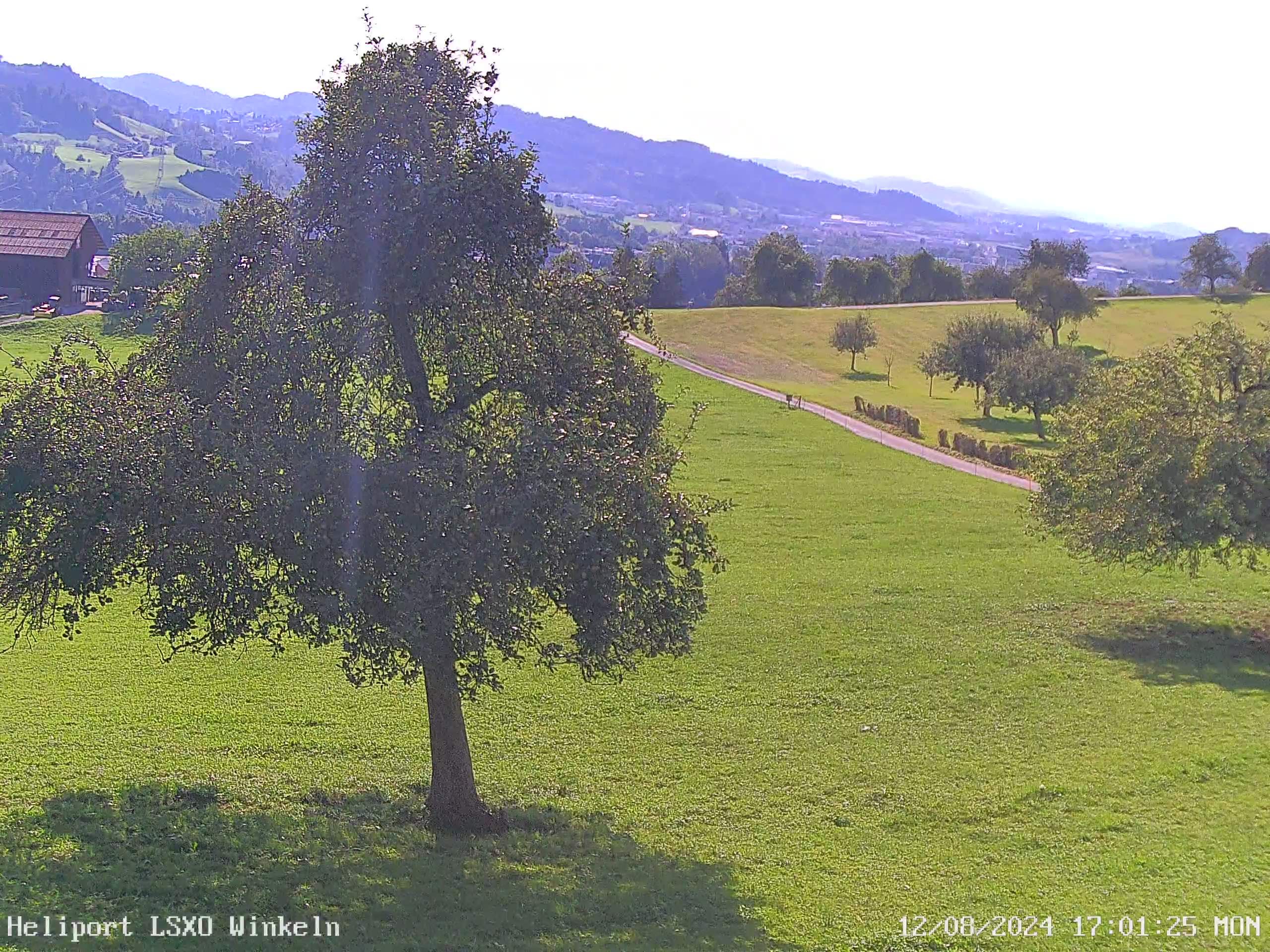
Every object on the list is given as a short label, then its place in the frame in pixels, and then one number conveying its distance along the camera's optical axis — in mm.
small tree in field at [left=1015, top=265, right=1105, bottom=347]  103125
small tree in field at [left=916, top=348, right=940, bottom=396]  88750
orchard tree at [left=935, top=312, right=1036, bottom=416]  84562
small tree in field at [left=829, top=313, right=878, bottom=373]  99875
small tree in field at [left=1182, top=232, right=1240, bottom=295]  139250
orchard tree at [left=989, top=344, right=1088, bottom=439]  73312
